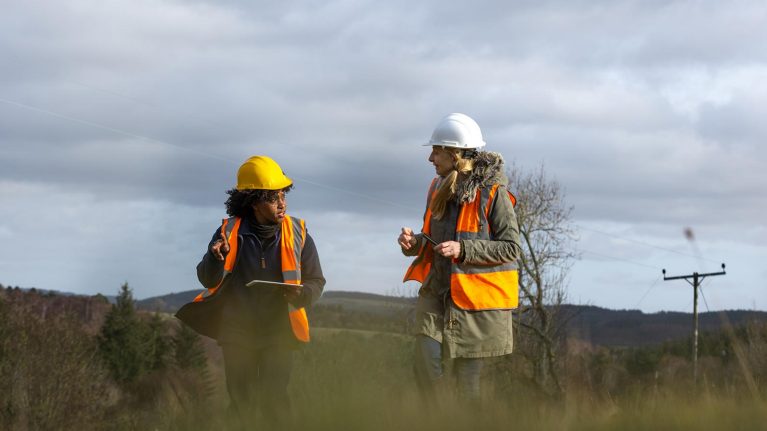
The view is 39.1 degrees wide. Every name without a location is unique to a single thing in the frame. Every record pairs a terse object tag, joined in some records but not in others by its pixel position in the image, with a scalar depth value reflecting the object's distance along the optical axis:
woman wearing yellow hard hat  6.59
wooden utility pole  45.43
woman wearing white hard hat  6.01
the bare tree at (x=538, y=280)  44.16
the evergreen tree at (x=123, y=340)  66.19
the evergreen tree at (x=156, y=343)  68.25
